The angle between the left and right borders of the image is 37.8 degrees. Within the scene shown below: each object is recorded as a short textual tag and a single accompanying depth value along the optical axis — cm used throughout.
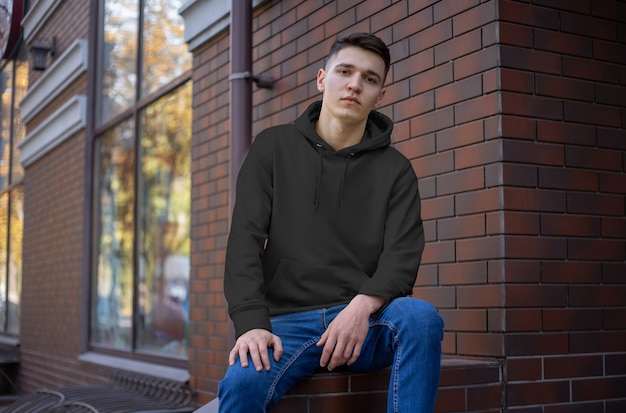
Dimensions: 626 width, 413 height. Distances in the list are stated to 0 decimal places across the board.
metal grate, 529
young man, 254
